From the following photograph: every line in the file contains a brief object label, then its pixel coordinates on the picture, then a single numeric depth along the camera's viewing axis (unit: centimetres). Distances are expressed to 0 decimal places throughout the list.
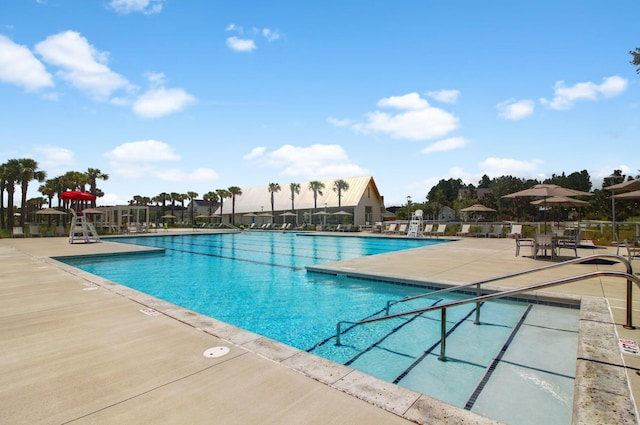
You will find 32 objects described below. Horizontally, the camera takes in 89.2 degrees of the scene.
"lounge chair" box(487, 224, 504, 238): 1889
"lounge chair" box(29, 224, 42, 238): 2320
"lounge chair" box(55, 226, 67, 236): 2431
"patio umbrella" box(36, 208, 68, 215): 2398
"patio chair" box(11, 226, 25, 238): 2256
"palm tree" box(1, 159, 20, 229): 2803
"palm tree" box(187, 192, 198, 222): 5800
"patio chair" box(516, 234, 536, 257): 1048
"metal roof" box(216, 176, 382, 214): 4078
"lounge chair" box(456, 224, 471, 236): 2012
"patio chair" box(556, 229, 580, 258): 942
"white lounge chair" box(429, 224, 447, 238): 2114
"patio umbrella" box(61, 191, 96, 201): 1713
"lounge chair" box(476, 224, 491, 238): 1931
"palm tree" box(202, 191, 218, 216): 5588
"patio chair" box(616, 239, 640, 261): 863
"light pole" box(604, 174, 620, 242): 1157
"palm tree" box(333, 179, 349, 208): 4025
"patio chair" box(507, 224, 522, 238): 1714
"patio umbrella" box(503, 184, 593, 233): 960
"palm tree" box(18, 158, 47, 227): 2836
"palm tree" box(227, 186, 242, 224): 5114
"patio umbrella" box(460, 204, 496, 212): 2057
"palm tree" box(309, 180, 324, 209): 4276
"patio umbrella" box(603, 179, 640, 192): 759
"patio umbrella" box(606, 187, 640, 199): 773
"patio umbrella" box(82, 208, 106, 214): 2629
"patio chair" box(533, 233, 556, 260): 915
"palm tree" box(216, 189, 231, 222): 5256
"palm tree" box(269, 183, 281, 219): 4803
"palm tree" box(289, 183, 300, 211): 4569
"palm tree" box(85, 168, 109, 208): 3391
